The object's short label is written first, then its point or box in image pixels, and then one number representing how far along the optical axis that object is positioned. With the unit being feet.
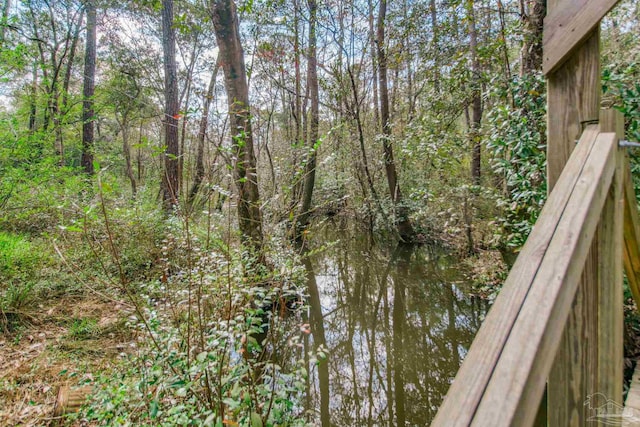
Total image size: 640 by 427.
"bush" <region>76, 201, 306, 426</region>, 4.74
